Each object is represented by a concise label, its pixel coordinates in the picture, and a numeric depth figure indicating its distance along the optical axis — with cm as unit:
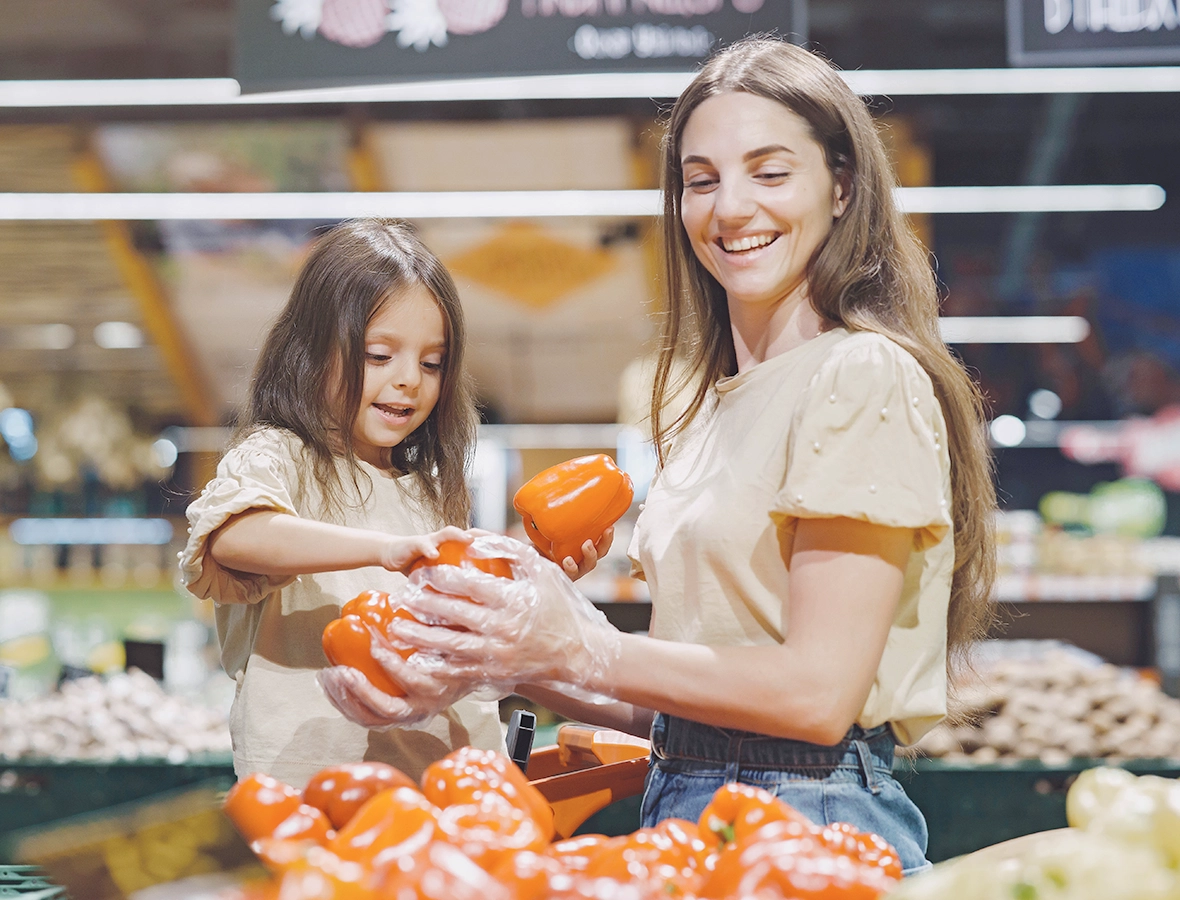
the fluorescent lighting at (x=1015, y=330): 927
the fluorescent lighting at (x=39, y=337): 820
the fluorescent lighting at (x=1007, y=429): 992
